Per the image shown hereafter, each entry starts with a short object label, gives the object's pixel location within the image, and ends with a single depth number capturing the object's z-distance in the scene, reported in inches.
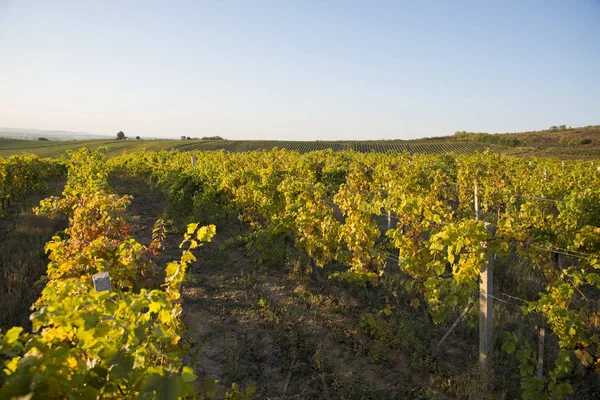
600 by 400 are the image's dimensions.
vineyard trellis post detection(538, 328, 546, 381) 142.1
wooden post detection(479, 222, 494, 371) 140.6
